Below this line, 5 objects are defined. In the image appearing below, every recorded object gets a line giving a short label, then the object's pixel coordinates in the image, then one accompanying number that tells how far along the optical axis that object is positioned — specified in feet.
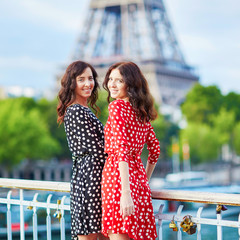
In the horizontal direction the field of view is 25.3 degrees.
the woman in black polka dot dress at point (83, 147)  11.25
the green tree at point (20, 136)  103.71
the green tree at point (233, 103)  158.61
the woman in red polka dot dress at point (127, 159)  10.59
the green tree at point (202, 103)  150.41
